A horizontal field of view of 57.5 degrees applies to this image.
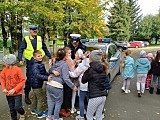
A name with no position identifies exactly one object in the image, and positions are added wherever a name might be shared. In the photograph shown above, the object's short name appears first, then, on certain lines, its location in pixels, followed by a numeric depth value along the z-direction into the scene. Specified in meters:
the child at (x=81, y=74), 3.16
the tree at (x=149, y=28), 33.58
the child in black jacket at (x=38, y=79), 3.11
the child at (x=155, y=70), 4.79
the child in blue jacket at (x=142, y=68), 4.62
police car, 4.99
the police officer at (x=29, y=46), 3.61
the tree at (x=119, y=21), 27.05
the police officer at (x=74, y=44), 3.75
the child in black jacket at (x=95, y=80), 2.69
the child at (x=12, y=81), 2.97
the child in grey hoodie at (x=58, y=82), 3.04
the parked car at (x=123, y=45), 20.92
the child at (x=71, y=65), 3.31
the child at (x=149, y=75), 5.03
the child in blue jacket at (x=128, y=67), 4.74
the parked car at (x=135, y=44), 28.04
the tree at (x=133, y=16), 34.50
